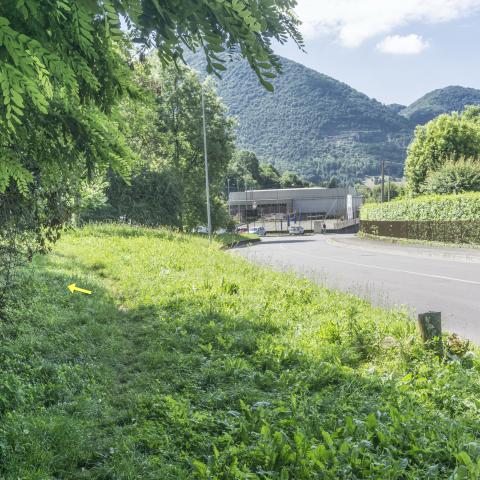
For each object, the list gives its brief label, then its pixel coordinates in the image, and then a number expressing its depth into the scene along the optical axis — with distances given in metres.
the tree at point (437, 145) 49.81
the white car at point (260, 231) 67.59
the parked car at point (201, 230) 41.74
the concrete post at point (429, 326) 6.20
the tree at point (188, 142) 37.38
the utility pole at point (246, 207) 84.98
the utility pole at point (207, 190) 30.80
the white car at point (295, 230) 65.69
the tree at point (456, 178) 34.97
